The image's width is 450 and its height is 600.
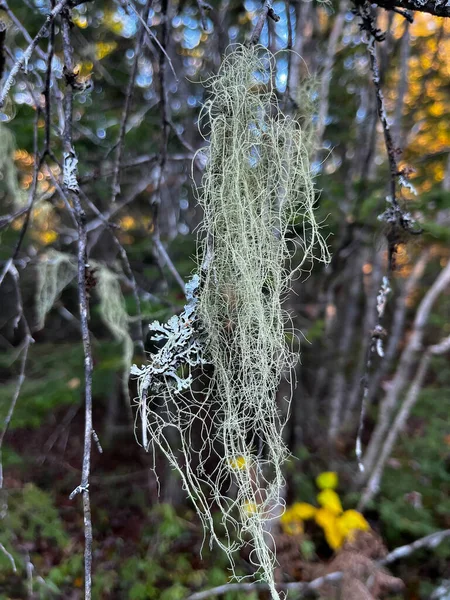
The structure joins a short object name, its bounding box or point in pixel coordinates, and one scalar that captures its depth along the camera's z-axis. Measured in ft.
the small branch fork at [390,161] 0.75
